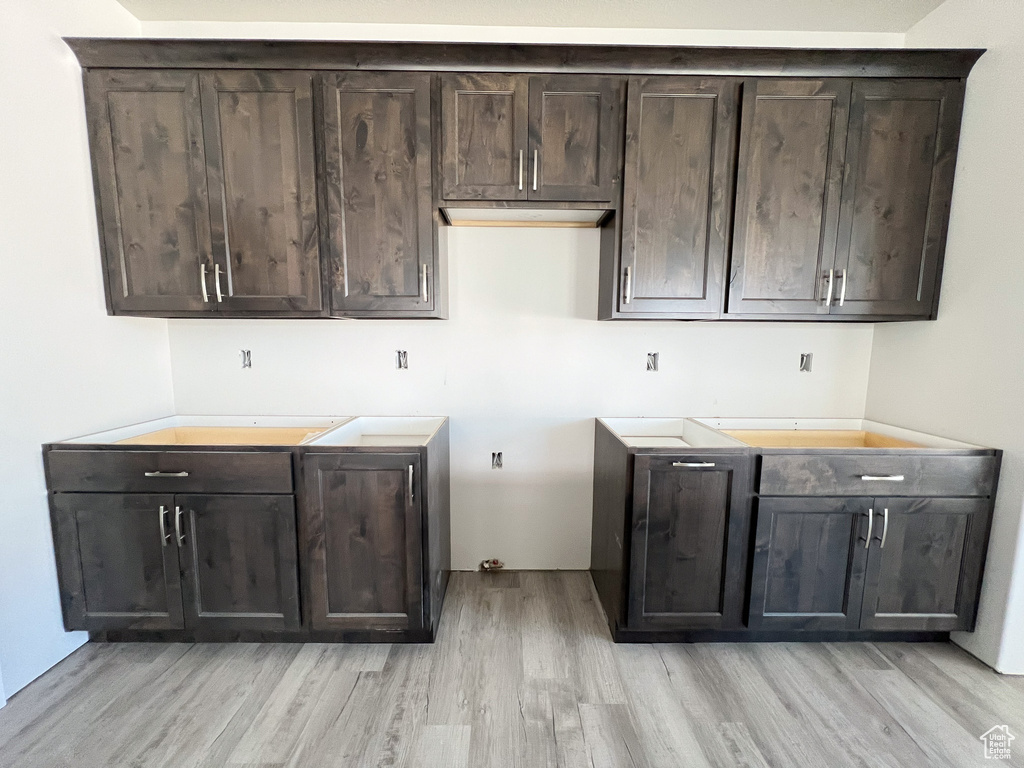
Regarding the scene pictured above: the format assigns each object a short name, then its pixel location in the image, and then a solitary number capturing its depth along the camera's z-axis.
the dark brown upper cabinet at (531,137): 1.90
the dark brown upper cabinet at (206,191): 1.90
